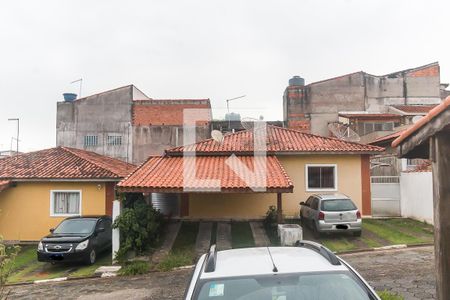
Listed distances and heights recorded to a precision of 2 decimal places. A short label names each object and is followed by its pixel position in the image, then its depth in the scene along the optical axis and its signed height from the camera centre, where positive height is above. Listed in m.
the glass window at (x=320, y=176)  19.59 -0.46
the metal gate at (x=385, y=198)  20.62 -1.61
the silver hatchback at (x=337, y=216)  15.28 -1.87
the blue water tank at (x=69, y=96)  34.75 +6.31
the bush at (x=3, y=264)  6.09 -1.48
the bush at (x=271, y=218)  17.77 -2.31
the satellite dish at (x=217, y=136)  20.35 +1.62
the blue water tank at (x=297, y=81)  35.72 +7.71
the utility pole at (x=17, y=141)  32.41 +2.25
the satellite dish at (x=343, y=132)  28.62 +2.68
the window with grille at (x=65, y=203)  18.25 -1.57
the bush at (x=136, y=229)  14.03 -2.17
